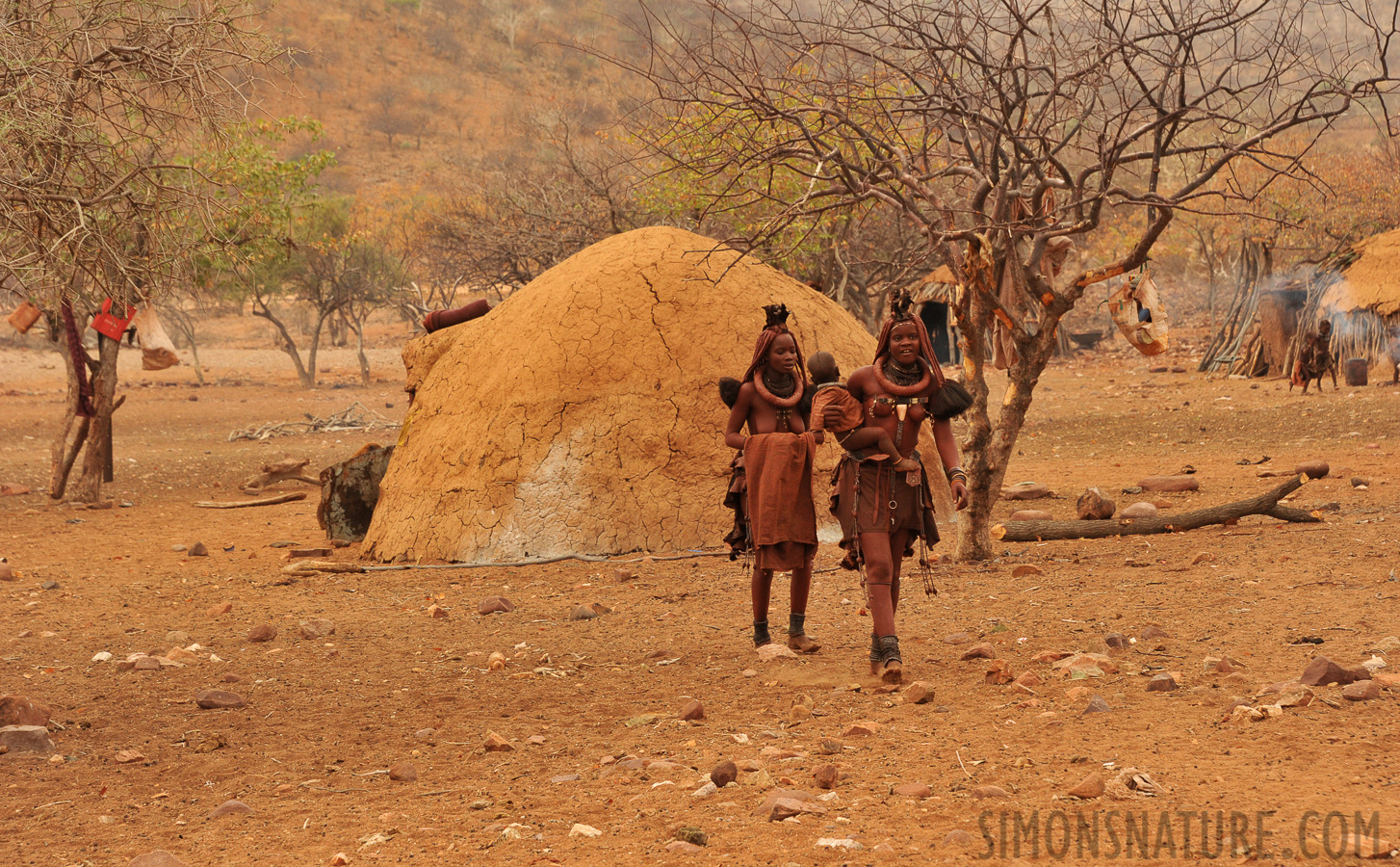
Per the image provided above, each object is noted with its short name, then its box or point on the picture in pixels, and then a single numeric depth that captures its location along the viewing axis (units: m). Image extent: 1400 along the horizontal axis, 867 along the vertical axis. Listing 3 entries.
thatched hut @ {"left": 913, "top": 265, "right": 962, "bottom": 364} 55.22
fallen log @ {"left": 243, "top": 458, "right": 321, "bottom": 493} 27.93
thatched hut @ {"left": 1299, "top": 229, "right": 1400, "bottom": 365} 39.59
